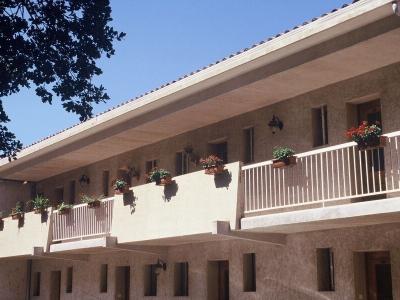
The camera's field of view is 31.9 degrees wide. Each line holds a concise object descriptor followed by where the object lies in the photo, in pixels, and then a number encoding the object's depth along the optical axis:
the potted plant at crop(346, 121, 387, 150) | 12.28
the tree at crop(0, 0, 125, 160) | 11.30
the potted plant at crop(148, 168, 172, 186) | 16.80
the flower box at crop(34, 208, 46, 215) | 22.73
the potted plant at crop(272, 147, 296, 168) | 14.04
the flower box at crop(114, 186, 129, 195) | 18.47
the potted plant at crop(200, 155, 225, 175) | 15.23
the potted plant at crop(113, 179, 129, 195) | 18.48
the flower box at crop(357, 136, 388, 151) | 12.26
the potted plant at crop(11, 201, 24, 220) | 24.03
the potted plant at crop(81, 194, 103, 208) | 19.75
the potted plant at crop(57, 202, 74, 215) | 21.33
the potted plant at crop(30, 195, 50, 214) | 22.66
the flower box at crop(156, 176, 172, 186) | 16.78
